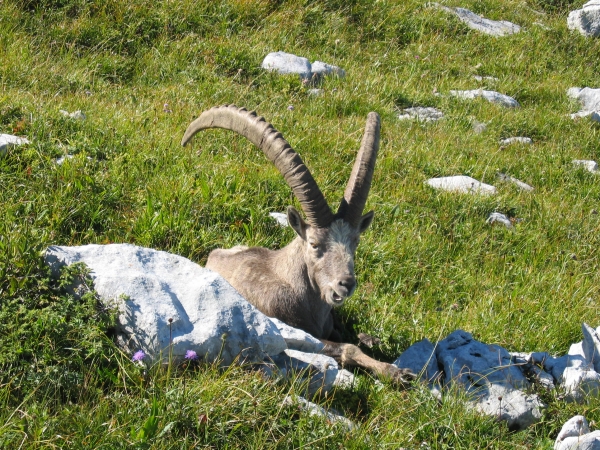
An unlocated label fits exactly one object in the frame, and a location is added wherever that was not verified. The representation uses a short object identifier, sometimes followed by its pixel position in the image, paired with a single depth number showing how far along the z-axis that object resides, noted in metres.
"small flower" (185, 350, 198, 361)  10.05
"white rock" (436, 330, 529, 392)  11.99
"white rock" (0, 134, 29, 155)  15.68
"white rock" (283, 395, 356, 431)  9.91
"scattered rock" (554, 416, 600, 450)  10.24
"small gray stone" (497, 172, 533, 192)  23.05
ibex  13.19
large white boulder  10.32
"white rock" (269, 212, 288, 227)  17.73
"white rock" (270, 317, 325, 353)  12.13
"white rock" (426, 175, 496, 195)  21.19
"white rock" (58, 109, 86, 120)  18.42
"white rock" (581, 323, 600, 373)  13.16
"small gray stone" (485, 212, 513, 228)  20.29
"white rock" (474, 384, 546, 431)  11.45
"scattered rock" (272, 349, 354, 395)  11.12
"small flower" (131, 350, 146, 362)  9.73
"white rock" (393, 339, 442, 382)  12.43
